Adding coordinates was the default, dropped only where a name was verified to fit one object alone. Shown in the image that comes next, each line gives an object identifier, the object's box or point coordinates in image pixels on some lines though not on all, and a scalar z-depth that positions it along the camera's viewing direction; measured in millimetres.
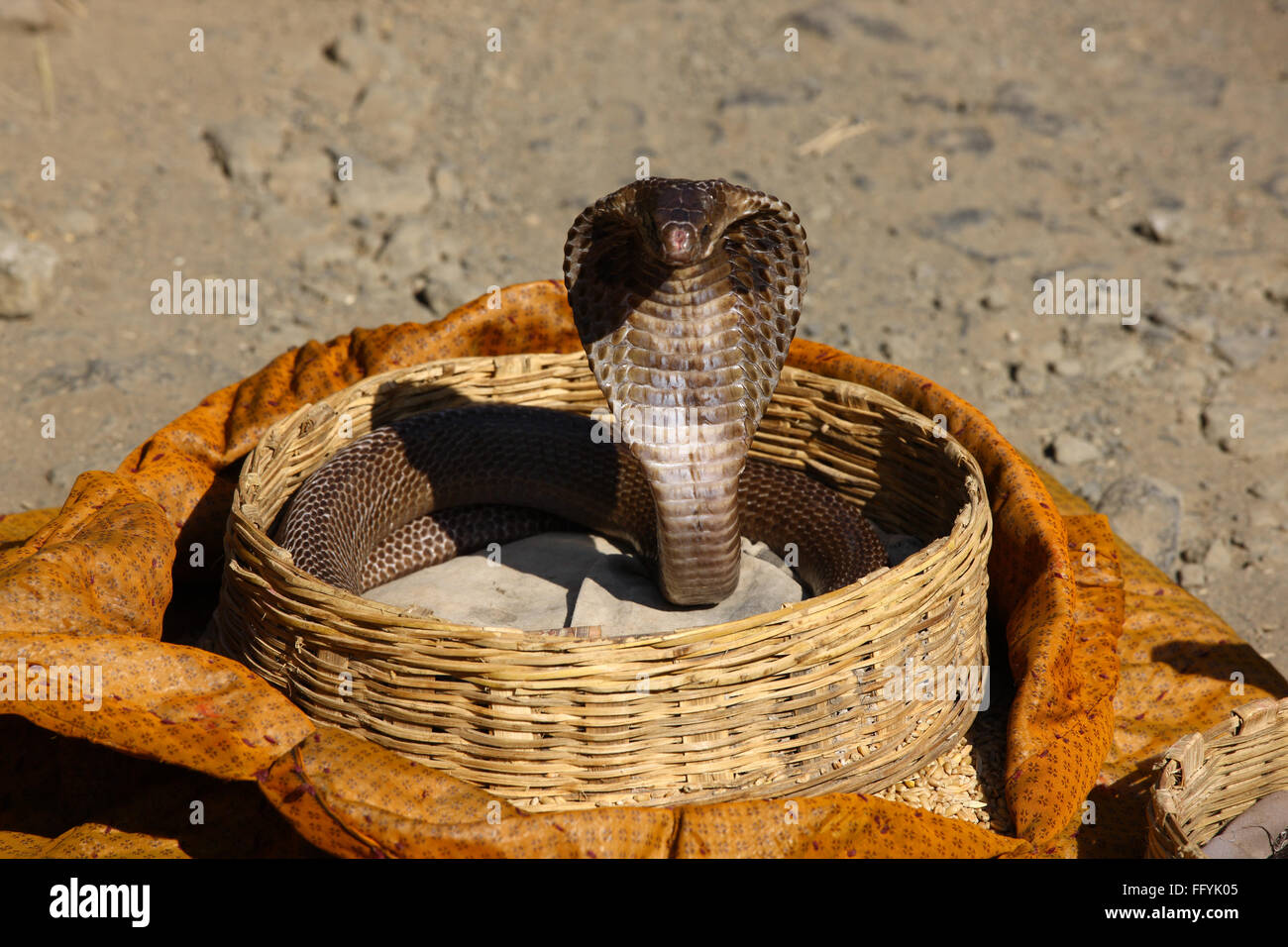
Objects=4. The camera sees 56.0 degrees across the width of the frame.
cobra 2402
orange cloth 2146
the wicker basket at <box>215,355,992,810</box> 2154
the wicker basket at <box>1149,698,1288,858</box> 2211
